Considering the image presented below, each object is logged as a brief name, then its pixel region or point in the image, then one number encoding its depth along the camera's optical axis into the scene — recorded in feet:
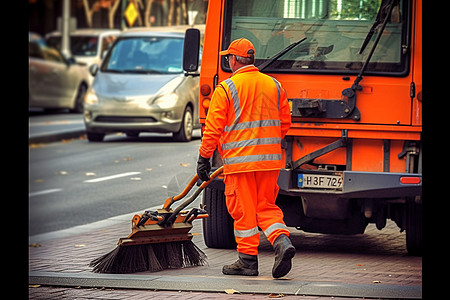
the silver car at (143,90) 83.05
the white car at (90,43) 154.69
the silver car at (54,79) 121.28
